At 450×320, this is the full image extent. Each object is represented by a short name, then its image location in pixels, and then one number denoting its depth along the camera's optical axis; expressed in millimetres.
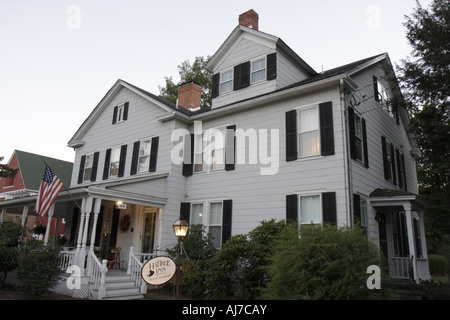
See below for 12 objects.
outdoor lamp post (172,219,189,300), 8742
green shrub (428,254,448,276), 20016
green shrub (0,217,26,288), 10500
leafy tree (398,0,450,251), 12422
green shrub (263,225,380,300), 5328
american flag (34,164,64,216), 11281
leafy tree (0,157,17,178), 22344
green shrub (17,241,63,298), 8828
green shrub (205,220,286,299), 8852
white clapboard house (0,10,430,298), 9891
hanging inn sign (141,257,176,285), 7176
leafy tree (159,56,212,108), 27398
